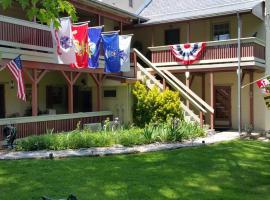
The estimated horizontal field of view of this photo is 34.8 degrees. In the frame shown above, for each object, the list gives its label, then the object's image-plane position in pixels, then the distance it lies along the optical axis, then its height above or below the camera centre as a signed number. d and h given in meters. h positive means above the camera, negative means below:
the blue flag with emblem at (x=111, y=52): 19.25 +2.51
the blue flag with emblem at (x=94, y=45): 18.11 +2.67
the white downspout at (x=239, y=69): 19.86 +1.79
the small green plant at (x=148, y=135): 15.27 -0.97
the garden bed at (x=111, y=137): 13.79 -1.01
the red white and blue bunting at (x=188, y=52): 21.77 +2.86
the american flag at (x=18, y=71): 14.06 +1.26
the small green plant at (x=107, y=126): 17.31 -0.74
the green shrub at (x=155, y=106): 19.62 +0.07
